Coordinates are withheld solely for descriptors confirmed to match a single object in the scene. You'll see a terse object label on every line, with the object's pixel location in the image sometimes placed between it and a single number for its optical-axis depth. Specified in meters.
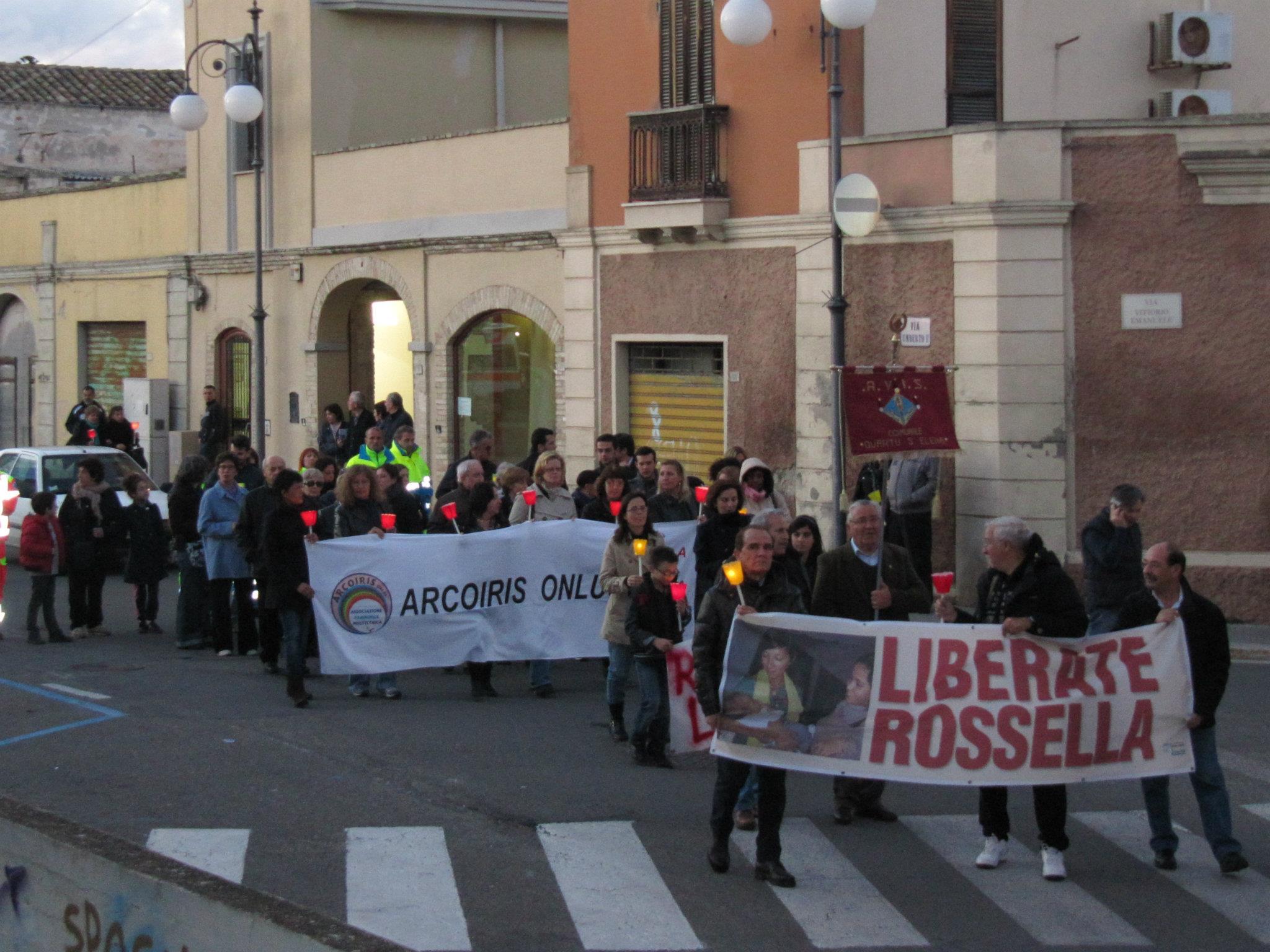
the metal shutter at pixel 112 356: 30.34
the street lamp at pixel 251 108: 22.52
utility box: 28.34
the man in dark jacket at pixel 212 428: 26.30
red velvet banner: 14.68
